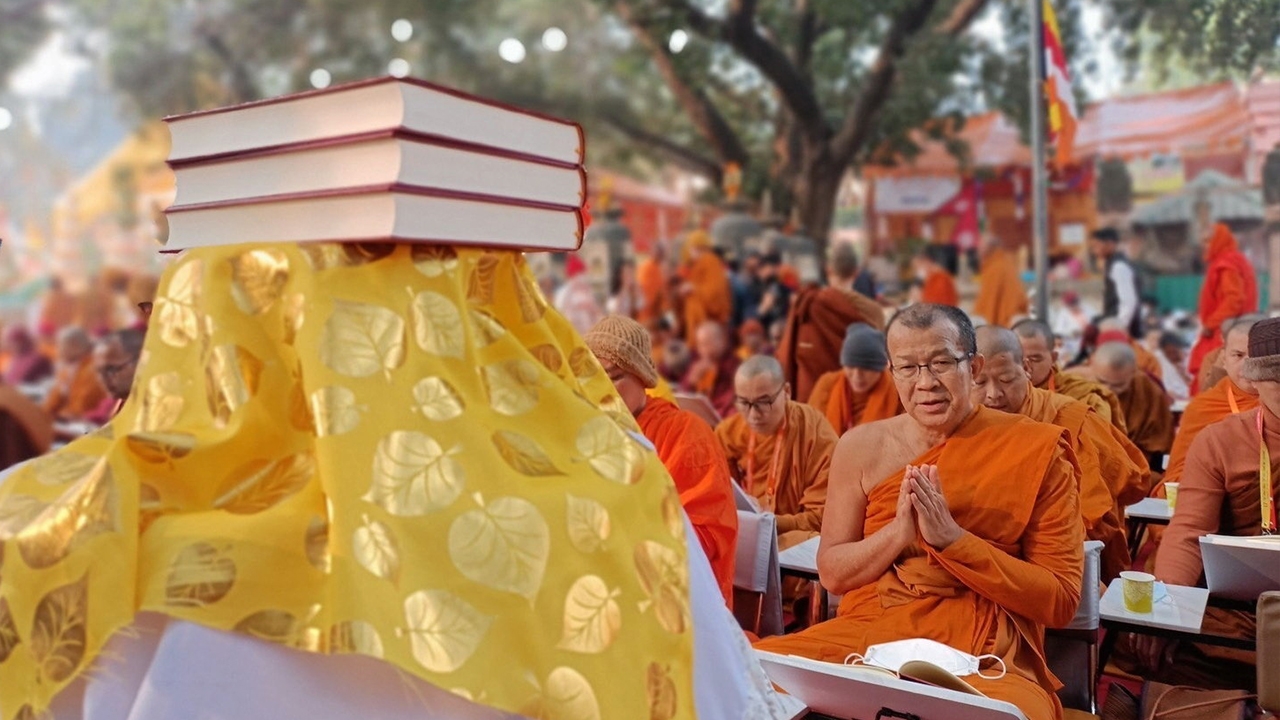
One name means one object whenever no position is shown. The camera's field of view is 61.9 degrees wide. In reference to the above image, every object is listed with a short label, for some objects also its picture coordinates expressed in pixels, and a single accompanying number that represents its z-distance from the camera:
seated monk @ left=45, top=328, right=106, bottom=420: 8.20
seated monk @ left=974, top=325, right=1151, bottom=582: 3.36
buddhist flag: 6.36
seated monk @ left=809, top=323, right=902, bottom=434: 4.91
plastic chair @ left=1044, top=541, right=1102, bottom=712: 2.43
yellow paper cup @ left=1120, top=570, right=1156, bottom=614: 2.58
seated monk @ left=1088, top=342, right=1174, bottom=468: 4.93
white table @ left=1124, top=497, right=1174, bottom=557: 3.55
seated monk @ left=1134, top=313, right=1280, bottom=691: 2.88
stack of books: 1.21
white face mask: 2.12
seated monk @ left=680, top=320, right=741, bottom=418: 8.00
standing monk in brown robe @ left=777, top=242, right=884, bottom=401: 6.61
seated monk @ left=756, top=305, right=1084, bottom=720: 2.18
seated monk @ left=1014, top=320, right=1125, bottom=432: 4.15
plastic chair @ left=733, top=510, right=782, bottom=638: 2.94
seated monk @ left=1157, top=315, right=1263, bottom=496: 3.78
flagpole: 5.94
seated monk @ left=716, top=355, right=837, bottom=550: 4.20
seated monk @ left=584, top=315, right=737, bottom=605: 2.55
